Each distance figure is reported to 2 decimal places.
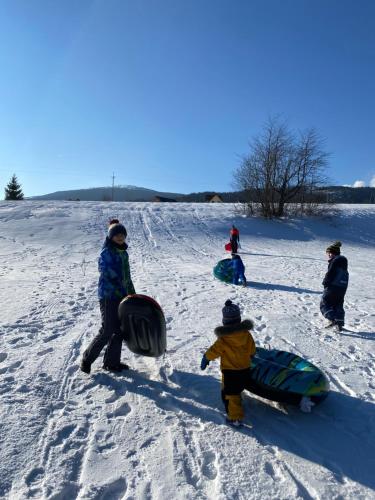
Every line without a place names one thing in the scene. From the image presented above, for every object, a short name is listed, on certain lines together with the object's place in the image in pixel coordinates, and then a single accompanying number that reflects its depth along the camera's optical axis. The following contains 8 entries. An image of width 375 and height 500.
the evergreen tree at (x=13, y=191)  61.91
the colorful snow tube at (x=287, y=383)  4.18
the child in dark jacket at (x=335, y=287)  7.14
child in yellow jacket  4.10
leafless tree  32.19
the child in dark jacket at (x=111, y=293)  4.98
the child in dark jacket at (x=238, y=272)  11.64
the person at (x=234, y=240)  18.38
